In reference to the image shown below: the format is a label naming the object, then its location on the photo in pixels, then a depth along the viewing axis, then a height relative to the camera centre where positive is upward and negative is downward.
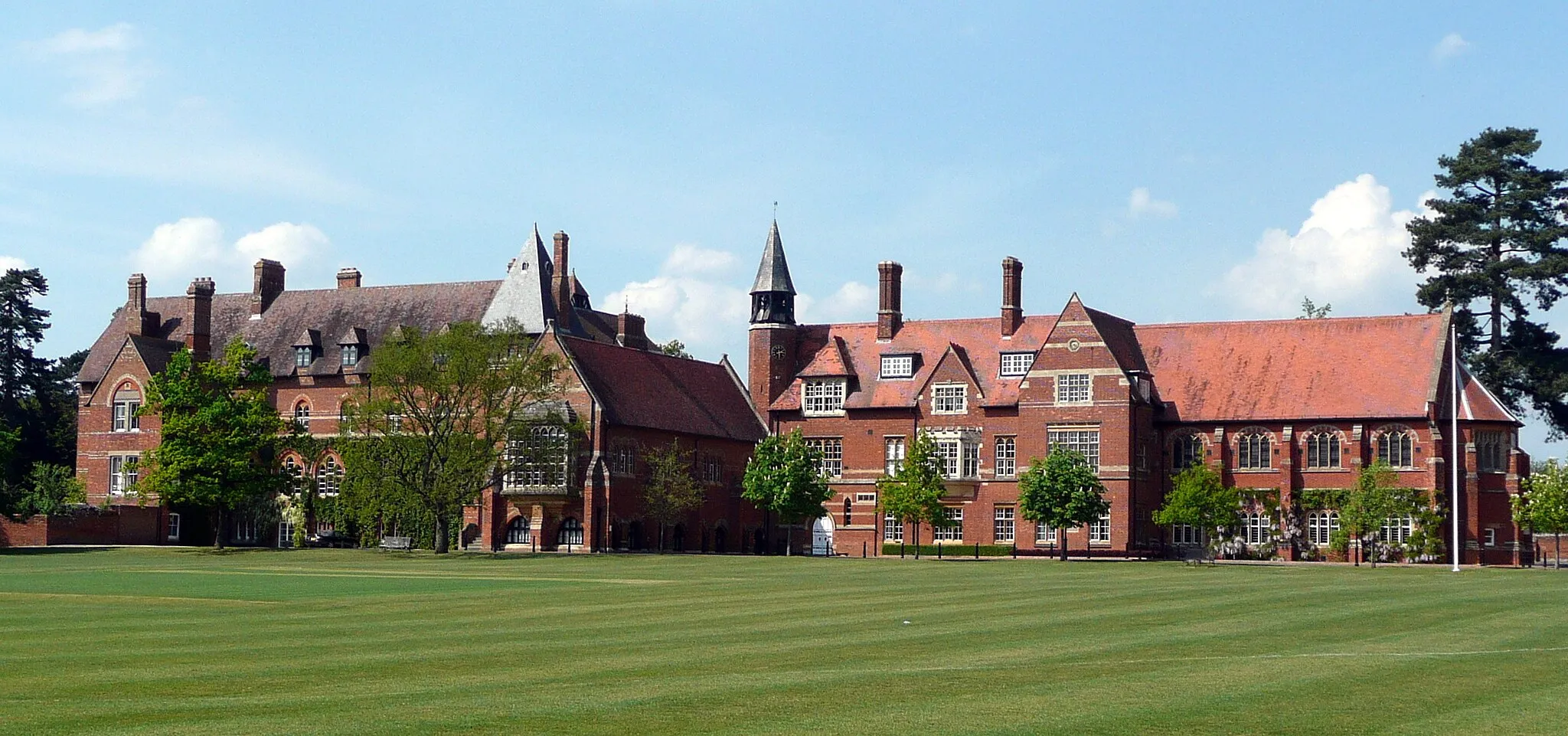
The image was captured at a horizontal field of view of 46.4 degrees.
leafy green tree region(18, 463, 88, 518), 82.41 +0.95
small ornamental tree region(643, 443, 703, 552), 79.56 +1.03
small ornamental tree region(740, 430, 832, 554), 78.50 +1.56
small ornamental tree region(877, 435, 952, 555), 78.81 +1.13
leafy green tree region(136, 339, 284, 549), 78.06 +3.40
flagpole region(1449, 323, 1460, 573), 64.31 +3.16
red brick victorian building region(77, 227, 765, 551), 78.75 +5.62
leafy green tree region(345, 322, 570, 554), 72.62 +3.99
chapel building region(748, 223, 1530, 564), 77.81 +4.78
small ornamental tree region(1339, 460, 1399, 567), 73.12 +0.58
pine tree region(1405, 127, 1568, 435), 87.69 +12.75
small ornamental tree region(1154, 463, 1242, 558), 76.75 +0.66
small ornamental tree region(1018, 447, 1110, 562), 75.31 +0.96
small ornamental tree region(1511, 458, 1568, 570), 73.06 +0.71
